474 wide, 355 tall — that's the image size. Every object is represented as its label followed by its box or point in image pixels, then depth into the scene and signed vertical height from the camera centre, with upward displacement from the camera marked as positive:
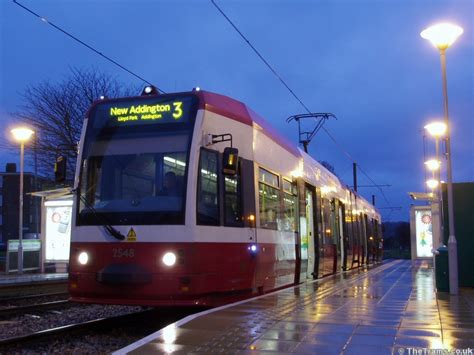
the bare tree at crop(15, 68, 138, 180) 26.86 +5.49
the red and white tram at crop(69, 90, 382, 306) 8.56 +0.46
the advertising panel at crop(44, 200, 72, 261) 21.92 +0.24
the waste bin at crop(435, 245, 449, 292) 12.07 -0.90
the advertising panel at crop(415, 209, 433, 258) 27.50 -0.18
